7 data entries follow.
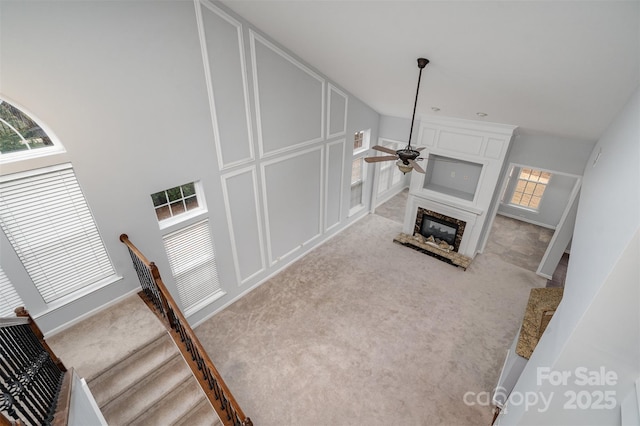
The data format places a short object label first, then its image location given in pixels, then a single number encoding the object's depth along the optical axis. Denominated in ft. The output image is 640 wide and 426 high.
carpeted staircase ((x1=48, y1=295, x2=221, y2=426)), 9.84
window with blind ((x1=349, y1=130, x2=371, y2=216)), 24.35
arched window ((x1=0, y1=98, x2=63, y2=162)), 9.16
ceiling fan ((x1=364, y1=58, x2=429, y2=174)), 12.24
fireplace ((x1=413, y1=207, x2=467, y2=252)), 23.16
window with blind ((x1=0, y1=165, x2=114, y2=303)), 9.63
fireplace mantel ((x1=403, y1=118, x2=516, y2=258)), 19.20
